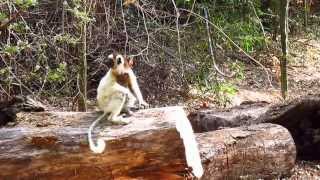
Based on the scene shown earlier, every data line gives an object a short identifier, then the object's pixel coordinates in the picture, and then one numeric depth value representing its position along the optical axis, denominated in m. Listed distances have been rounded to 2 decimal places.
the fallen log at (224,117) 6.33
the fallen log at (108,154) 4.03
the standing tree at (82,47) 5.85
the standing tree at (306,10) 14.05
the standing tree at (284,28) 8.91
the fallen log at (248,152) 5.05
